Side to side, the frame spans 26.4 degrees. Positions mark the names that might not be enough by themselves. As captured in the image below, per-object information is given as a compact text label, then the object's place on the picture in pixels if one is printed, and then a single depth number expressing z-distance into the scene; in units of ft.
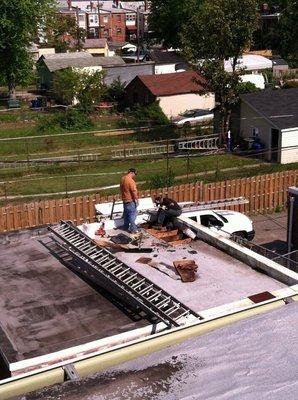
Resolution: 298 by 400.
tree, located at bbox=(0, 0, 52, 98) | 159.53
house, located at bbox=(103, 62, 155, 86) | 174.50
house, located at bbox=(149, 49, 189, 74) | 191.35
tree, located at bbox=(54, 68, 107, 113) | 152.76
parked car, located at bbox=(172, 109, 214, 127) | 135.23
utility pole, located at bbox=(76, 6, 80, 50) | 246.47
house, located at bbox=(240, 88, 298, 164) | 102.63
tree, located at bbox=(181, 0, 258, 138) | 114.83
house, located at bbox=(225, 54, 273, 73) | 190.19
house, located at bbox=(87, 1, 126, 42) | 349.82
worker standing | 48.78
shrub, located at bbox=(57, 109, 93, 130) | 137.28
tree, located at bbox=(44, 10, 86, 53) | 249.75
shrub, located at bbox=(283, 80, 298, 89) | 167.25
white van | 62.41
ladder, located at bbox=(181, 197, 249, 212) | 59.69
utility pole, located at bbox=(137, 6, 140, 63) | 323.12
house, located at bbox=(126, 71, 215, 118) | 147.13
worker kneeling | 48.98
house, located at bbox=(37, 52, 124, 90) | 175.52
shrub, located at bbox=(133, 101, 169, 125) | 141.49
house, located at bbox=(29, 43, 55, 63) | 235.61
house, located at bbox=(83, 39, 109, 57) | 260.91
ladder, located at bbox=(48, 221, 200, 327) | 32.71
